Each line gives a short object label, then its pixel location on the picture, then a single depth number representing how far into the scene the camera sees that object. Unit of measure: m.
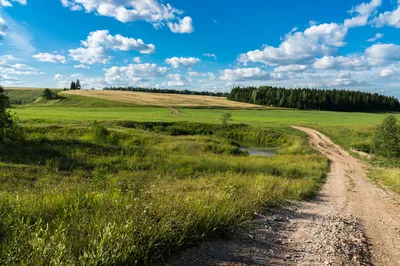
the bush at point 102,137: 27.64
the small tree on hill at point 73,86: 184.88
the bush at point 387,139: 27.78
